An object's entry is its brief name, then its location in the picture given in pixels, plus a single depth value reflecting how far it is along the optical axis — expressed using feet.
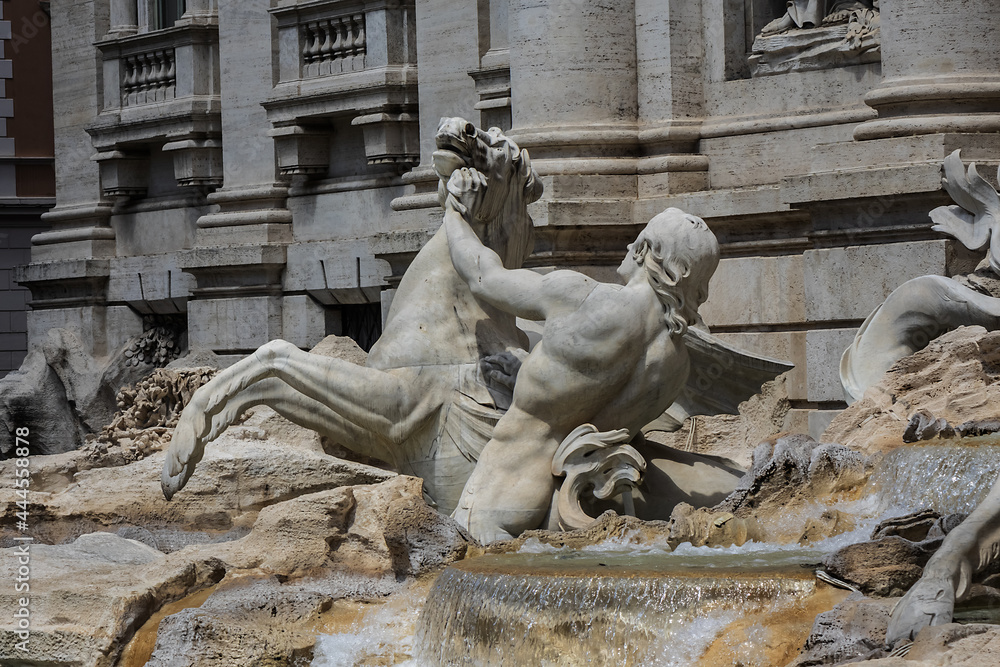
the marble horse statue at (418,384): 47.62
